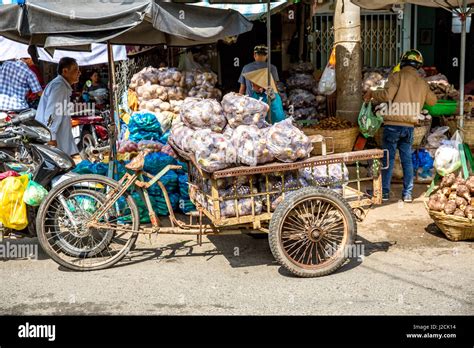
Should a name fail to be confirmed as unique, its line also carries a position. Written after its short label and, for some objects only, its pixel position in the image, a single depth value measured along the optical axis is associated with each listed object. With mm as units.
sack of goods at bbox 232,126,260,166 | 5000
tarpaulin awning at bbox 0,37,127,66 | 13633
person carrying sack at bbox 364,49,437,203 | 7496
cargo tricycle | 5105
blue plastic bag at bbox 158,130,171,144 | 8023
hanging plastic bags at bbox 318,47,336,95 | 9422
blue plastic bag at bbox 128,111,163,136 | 8031
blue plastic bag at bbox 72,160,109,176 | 7117
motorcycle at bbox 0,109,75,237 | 5867
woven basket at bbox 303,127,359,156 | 8602
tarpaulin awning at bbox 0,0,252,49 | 5637
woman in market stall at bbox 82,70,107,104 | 14250
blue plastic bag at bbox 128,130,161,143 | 8008
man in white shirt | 7043
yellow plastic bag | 5629
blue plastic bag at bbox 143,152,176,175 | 7203
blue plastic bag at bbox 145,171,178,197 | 7195
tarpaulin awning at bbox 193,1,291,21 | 10050
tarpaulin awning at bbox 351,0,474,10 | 7734
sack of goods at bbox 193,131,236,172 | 4938
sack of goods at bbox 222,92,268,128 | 5328
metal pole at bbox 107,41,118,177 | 6707
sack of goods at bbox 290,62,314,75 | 10664
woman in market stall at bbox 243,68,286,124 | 7285
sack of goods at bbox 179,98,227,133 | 5336
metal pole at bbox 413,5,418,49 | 11477
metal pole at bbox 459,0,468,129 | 7327
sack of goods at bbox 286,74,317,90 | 10516
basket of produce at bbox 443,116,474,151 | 8398
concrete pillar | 8953
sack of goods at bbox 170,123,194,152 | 5328
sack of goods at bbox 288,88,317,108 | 10297
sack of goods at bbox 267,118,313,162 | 5070
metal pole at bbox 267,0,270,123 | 6684
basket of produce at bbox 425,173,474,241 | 6047
